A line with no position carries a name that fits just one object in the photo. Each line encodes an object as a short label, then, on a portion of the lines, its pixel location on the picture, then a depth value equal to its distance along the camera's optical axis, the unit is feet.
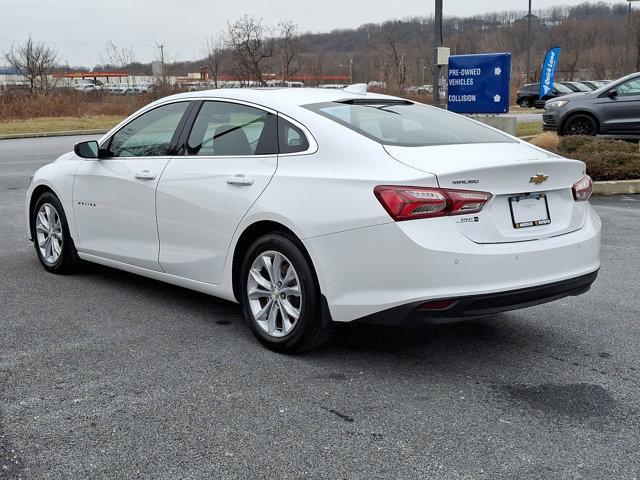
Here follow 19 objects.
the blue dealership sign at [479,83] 47.65
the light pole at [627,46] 127.82
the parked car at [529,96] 154.61
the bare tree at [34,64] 154.10
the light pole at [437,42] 47.73
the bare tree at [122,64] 175.06
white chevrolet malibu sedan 12.93
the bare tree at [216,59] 158.40
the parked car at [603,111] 51.11
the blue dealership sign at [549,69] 103.76
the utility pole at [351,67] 274.34
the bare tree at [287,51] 130.11
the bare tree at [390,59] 142.31
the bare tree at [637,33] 135.51
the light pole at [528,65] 195.52
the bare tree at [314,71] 151.83
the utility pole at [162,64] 142.37
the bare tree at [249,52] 117.19
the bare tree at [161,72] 142.72
